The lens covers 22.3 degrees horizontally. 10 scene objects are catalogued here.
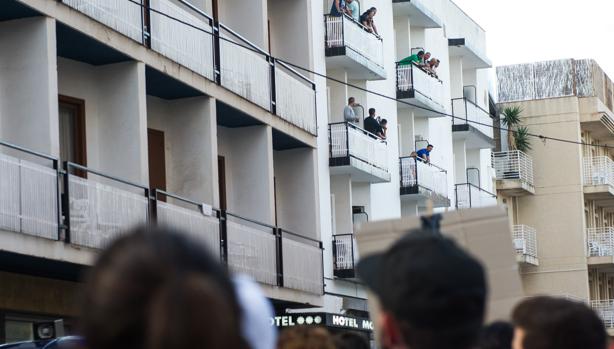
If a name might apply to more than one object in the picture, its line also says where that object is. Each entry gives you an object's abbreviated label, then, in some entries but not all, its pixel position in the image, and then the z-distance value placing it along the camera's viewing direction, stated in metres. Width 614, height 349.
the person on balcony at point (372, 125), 35.03
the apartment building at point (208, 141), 18.77
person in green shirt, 39.12
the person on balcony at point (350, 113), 33.47
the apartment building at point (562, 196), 56.56
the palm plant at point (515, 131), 56.89
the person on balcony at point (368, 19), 35.38
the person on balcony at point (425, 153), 39.41
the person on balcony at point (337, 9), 33.50
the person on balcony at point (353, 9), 34.53
